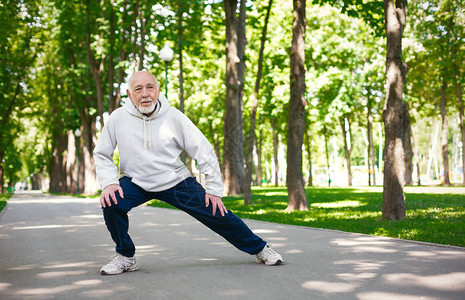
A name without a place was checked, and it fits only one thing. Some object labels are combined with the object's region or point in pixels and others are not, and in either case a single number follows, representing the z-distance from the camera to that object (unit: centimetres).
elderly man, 514
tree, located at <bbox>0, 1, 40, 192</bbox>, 3023
